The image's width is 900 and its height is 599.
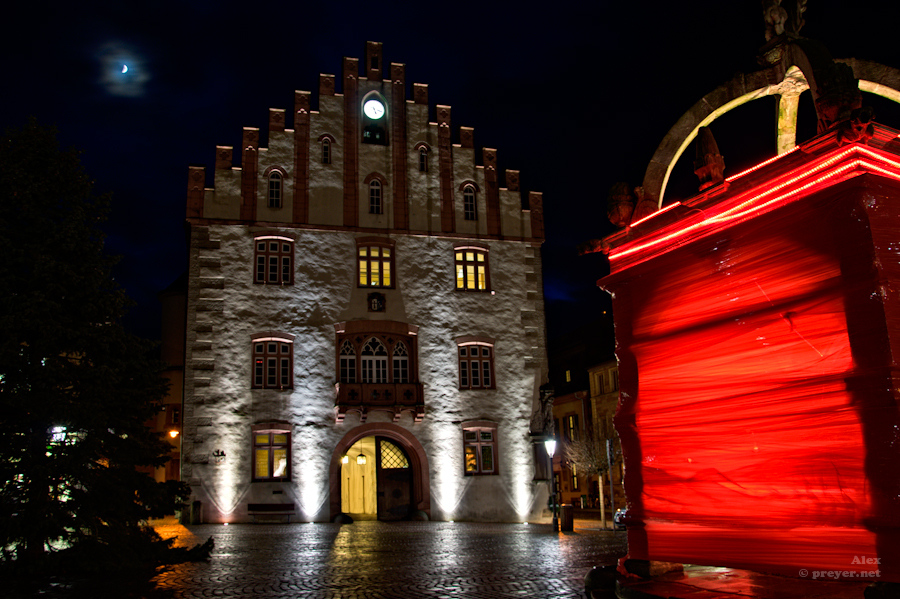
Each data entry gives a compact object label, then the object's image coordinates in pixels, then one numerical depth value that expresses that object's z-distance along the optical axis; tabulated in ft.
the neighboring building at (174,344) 120.37
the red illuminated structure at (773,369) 15.06
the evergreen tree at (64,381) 34.59
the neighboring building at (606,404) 125.38
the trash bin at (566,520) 64.95
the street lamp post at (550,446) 69.46
